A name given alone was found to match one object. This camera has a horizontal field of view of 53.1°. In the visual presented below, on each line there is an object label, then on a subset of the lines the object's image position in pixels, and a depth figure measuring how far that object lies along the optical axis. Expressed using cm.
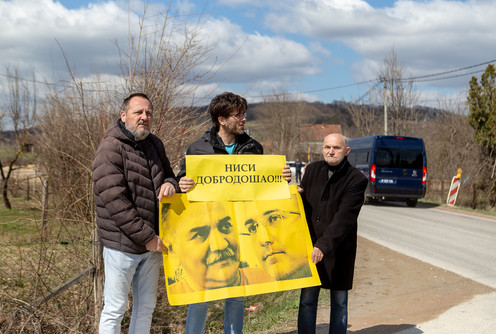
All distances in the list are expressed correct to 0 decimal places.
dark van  1978
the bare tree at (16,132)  1816
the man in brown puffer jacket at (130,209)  328
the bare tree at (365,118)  4795
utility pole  3741
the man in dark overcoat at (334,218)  395
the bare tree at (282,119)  6975
